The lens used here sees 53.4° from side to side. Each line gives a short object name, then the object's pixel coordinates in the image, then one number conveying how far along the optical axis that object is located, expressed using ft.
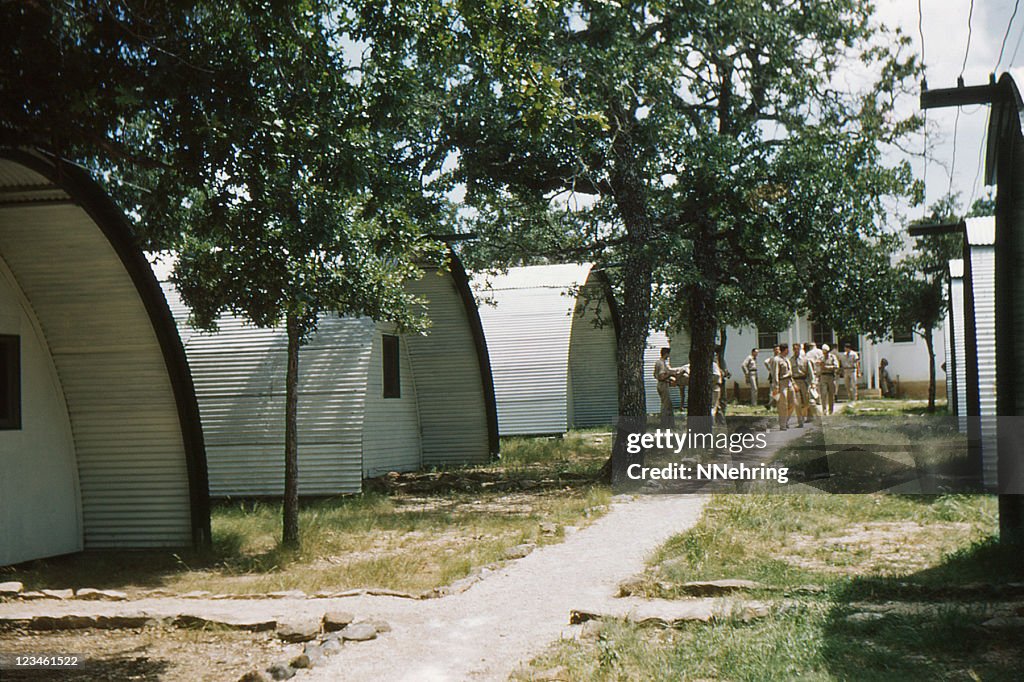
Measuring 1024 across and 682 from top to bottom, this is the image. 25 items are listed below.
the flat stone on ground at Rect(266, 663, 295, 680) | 20.11
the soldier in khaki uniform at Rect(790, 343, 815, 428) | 70.23
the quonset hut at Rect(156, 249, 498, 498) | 49.01
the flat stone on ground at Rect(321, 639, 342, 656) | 21.88
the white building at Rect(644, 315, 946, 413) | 125.49
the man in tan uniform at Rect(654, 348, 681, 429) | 72.79
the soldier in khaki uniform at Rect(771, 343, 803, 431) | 67.46
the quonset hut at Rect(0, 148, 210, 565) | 33.88
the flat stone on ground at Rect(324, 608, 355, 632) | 24.02
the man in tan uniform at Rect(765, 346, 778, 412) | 90.12
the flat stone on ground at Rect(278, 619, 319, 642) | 23.56
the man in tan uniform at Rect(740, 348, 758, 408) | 112.98
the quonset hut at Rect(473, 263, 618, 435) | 79.15
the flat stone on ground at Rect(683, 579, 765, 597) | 25.81
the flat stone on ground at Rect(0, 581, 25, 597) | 28.54
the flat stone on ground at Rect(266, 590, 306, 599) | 28.19
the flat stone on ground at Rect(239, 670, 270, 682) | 19.71
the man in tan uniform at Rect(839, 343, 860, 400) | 108.06
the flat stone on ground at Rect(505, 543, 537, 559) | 33.86
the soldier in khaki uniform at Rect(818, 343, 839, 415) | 81.15
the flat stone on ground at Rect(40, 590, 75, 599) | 28.45
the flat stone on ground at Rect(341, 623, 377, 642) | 22.88
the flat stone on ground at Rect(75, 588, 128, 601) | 28.58
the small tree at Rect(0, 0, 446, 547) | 24.00
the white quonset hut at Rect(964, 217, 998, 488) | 33.50
